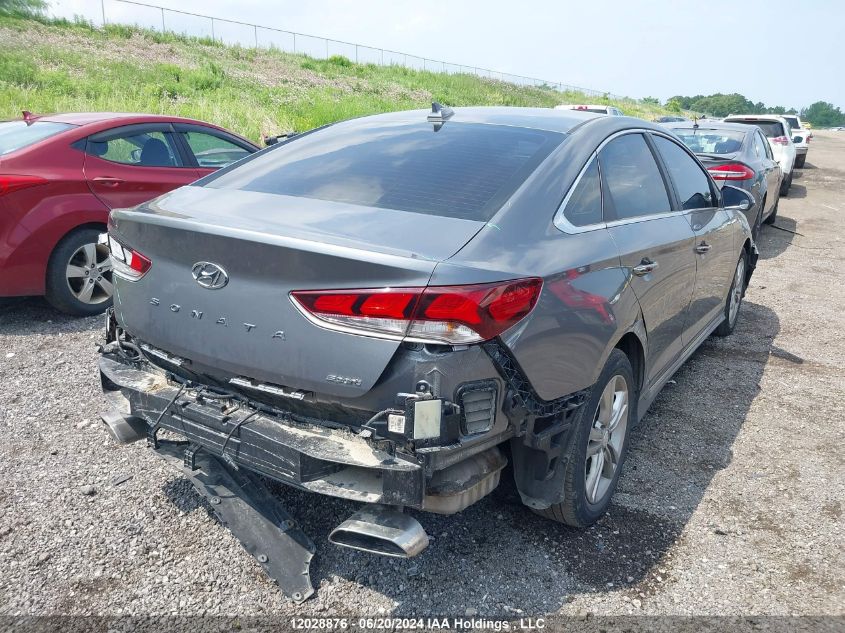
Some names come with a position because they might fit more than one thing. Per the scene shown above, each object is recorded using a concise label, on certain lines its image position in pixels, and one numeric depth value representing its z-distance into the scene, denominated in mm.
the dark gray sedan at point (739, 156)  8727
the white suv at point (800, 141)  21422
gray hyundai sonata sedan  2209
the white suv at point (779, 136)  15234
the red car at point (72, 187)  5191
